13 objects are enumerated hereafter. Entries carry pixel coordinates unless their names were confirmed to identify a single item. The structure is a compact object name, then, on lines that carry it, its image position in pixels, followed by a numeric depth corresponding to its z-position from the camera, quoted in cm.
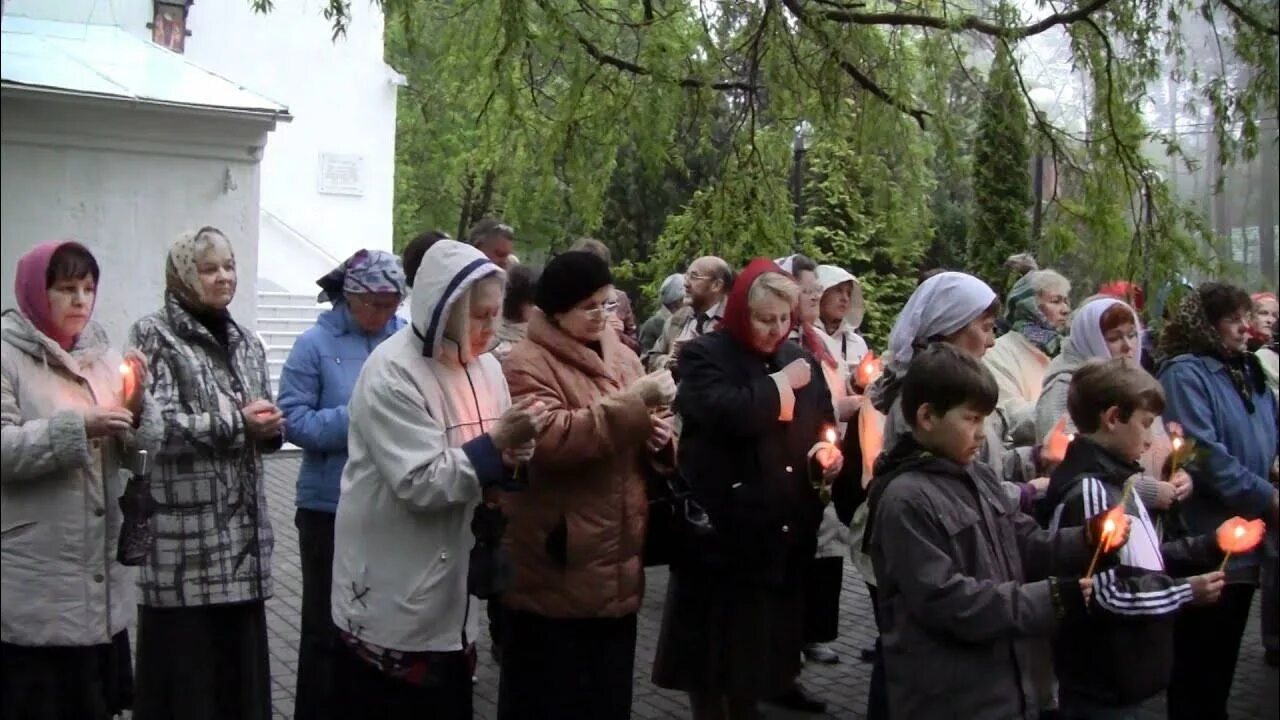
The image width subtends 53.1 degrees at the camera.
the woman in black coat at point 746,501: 457
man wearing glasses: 748
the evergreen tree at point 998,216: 1741
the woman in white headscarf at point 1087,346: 511
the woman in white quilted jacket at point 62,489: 355
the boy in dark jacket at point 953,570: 328
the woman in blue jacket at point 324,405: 487
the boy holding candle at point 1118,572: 342
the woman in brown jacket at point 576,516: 403
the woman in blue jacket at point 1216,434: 491
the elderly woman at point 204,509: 414
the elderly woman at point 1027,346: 528
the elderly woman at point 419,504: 362
